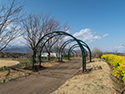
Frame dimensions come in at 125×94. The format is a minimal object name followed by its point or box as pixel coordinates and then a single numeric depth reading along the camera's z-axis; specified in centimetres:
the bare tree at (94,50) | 3689
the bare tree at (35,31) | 1361
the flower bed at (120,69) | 543
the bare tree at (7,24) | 685
